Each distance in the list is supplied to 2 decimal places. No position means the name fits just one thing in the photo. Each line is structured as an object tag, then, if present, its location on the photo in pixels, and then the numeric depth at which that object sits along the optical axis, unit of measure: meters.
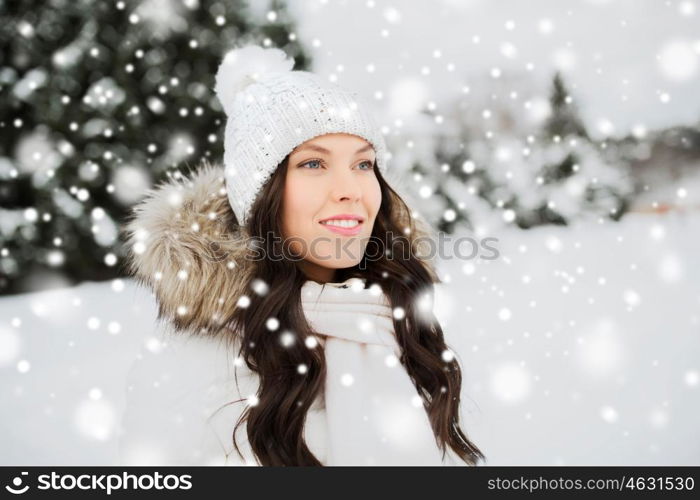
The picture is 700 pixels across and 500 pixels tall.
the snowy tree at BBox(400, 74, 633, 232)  6.05
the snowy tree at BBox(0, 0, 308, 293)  4.64
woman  1.43
